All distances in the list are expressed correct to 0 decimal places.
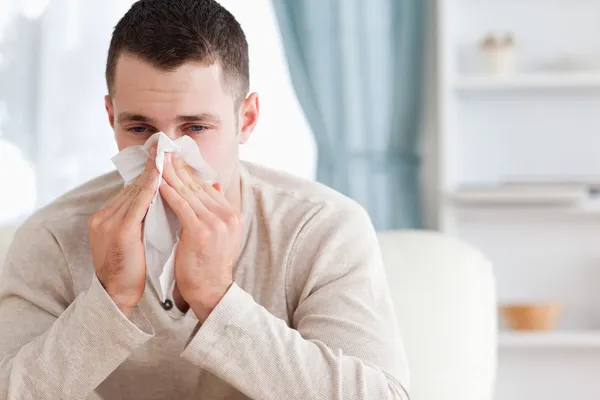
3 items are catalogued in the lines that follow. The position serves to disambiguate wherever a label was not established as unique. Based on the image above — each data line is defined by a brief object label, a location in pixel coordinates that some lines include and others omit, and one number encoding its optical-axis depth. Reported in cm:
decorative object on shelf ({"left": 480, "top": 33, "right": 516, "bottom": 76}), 324
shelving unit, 336
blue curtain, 334
